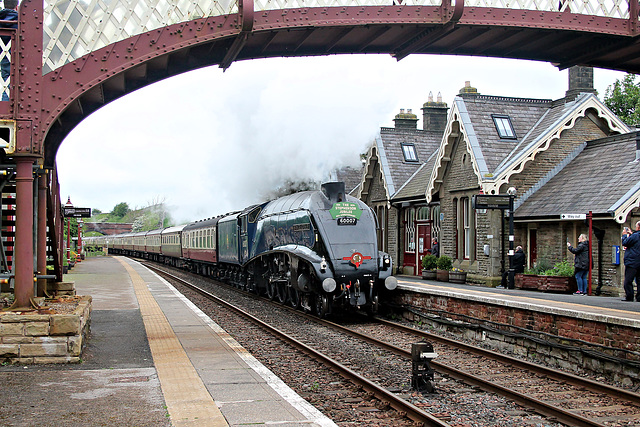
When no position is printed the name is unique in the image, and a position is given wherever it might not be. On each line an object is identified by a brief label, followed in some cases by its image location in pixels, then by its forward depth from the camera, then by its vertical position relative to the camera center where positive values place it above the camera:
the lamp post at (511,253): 18.77 -0.55
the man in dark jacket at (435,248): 24.73 -0.52
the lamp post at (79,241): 42.39 -0.29
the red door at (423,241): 26.87 -0.27
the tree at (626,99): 33.94 +7.05
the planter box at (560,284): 17.10 -1.33
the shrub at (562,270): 17.67 -1.01
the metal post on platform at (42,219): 9.26 +0.27
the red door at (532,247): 20.94 -0.43
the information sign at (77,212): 24.18 +0.95
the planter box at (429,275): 23.59 -1.46
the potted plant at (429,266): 23.64 -1.17
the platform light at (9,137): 8.20 +1.27
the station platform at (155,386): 5.89 -1.64
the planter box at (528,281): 17.87 -1.32
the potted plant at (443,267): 23.02 -1.17
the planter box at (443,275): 22.98 -1.44
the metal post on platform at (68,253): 32.00 -0.78
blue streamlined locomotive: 14.11 -0.40
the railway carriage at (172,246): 38.95 -0.60
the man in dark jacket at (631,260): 12.97 -0.54
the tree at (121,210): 154.14 +6.46
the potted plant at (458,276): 22.28 -1.43
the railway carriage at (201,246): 28.00 -0.45
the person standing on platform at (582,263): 15.94 -0.74
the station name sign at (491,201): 18.75 +0.95
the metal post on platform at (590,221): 16.10 +0.29
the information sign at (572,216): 17.17 +0.45
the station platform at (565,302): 9.34 -1.33
